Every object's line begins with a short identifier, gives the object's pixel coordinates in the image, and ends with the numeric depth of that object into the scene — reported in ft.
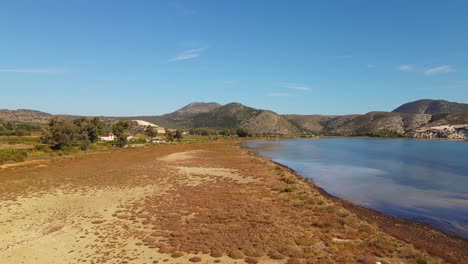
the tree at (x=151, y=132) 540.03
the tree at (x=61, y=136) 305.53
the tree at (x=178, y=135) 550.77
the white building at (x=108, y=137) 497.87
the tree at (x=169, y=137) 527.93
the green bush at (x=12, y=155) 220.84
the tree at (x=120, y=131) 380.78
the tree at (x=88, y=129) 349.72
